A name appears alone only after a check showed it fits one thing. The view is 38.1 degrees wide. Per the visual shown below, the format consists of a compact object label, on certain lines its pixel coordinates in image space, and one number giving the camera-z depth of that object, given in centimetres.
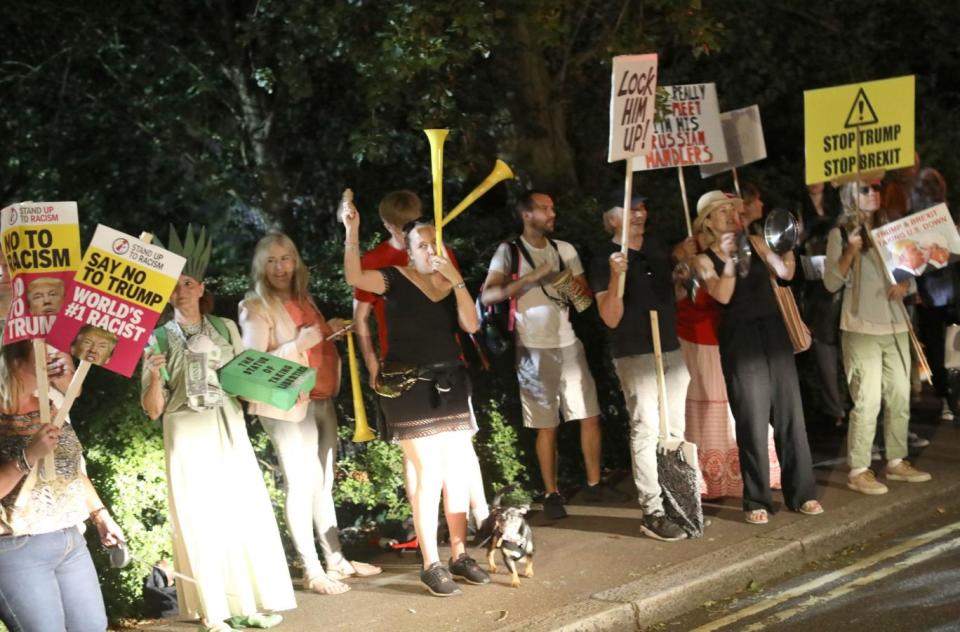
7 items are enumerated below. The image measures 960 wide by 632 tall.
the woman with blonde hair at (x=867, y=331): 910
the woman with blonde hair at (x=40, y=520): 538
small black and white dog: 738
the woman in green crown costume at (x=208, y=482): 691
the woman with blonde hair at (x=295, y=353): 746
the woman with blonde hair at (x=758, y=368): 845
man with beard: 886
